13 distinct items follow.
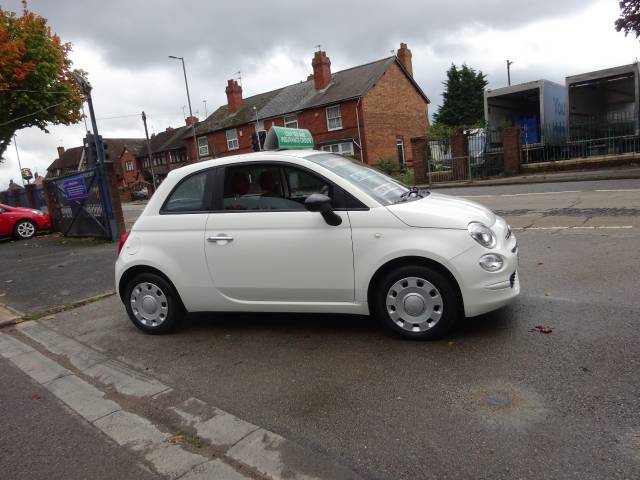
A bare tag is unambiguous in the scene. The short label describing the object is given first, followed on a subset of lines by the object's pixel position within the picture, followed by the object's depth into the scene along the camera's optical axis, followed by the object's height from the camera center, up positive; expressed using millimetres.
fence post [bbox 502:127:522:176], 21297 -1
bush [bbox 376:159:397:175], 32819 -173
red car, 16344 -568
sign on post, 14052 +292
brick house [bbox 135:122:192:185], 60878 +4498
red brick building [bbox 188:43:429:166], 37875 +4682
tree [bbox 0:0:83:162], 20078 +5193
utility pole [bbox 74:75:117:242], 13195 -8
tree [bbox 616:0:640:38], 16250 +3728
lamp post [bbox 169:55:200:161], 37500 +7666
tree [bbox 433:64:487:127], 50750 +5706
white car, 4008 -645
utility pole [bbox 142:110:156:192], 43956 +6082
